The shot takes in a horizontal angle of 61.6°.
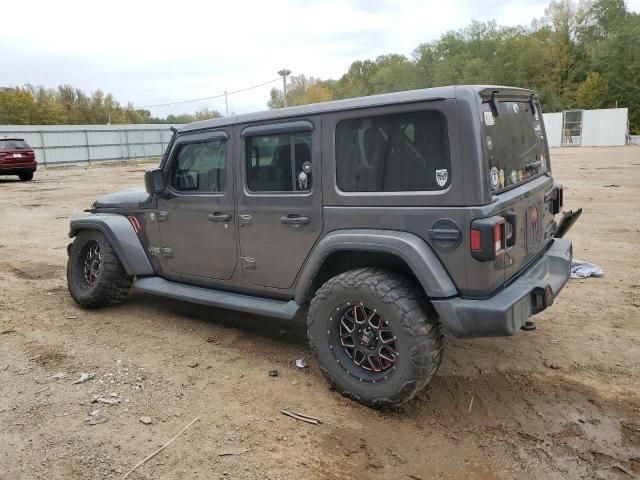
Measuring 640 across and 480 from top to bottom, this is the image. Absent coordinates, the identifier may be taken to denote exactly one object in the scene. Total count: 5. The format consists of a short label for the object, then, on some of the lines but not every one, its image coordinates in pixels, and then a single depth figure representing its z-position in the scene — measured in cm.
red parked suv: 1929
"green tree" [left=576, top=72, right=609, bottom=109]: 5575
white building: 3903
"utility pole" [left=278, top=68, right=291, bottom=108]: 3969
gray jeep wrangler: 303
